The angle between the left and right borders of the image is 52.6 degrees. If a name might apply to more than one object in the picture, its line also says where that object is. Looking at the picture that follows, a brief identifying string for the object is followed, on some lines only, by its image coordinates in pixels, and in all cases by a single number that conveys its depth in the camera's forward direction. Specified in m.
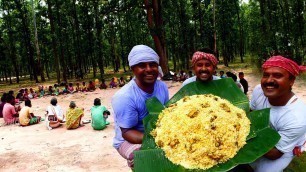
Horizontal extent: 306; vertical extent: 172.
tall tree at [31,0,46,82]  30.69
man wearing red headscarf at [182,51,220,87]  3.01
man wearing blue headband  2.66
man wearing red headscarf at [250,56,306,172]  2.30
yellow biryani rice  1.78
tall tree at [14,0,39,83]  32.69
